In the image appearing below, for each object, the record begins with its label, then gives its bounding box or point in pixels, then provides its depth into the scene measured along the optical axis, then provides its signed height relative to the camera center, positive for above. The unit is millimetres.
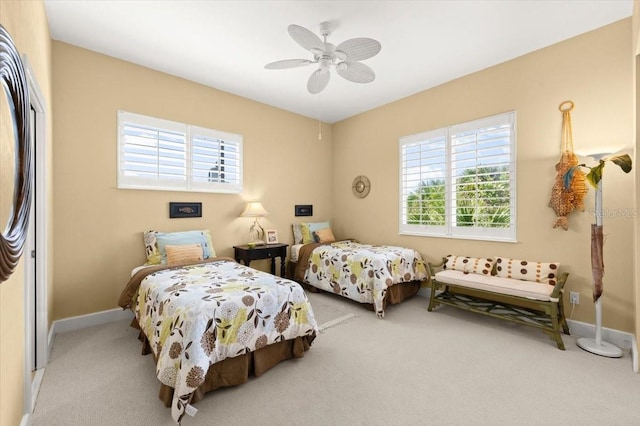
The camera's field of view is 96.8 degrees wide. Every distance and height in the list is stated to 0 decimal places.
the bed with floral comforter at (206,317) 1827 -801
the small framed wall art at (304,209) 5305 +52
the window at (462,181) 3537 +435
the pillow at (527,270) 3078 -666
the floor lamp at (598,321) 2586 -1014
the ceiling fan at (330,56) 2422 +1459
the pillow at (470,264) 3512 -672
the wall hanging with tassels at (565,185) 2951 +286
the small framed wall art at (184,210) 3789 +35
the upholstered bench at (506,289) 2779 -830
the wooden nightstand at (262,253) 4125 -613
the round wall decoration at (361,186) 5199 +483
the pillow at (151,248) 3369 -432
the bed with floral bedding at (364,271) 3609 -824
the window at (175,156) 3482 +768
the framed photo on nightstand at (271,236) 4715 -396
